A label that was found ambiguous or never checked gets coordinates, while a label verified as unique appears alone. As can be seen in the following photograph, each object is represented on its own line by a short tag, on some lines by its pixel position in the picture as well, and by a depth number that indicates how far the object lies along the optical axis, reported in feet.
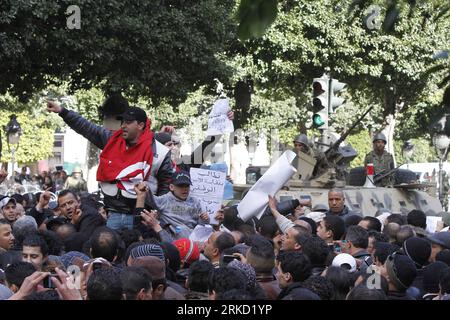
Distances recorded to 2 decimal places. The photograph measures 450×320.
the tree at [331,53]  100.32
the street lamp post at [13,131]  108.31
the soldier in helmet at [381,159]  54.60
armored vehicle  49.37
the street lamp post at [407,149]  151.06
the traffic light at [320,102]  49.06
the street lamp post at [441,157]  97.40
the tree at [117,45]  62.23
